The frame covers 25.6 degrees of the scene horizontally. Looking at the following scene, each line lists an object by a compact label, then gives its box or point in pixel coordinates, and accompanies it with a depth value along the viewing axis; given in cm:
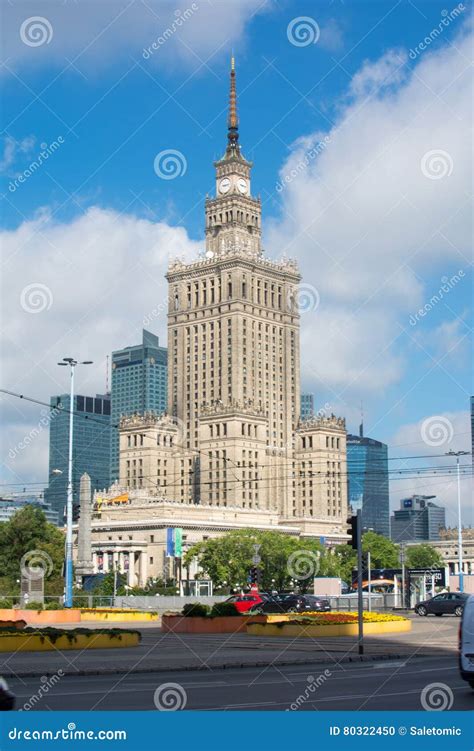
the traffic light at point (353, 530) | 3231
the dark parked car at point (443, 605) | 6141
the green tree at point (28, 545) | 9775
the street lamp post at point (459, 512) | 8168
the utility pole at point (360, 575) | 3148
